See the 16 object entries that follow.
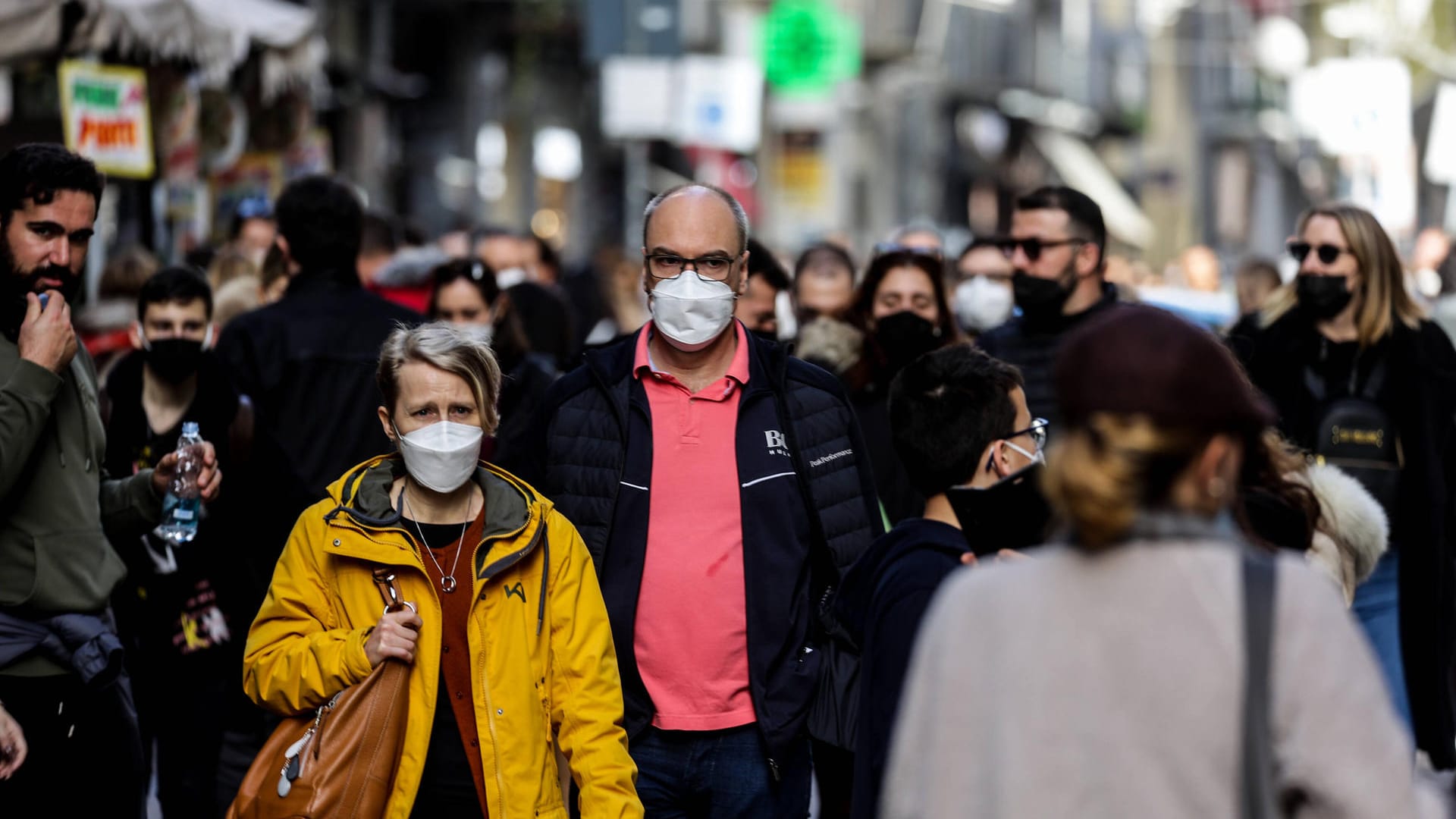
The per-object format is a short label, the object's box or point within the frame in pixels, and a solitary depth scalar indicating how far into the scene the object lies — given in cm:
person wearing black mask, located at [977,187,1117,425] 1293
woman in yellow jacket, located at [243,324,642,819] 816
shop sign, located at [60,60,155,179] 1903
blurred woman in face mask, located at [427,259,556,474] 1409
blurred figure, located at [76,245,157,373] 1595
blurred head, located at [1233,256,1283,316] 2359
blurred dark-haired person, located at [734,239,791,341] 1474
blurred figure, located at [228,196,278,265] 2056
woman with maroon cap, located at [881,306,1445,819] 520
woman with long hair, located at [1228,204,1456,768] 1304
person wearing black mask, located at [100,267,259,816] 1216
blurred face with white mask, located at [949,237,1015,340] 1916
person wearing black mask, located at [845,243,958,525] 1416
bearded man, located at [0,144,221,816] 870
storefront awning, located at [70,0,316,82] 1885
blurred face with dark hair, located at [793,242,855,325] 1619
